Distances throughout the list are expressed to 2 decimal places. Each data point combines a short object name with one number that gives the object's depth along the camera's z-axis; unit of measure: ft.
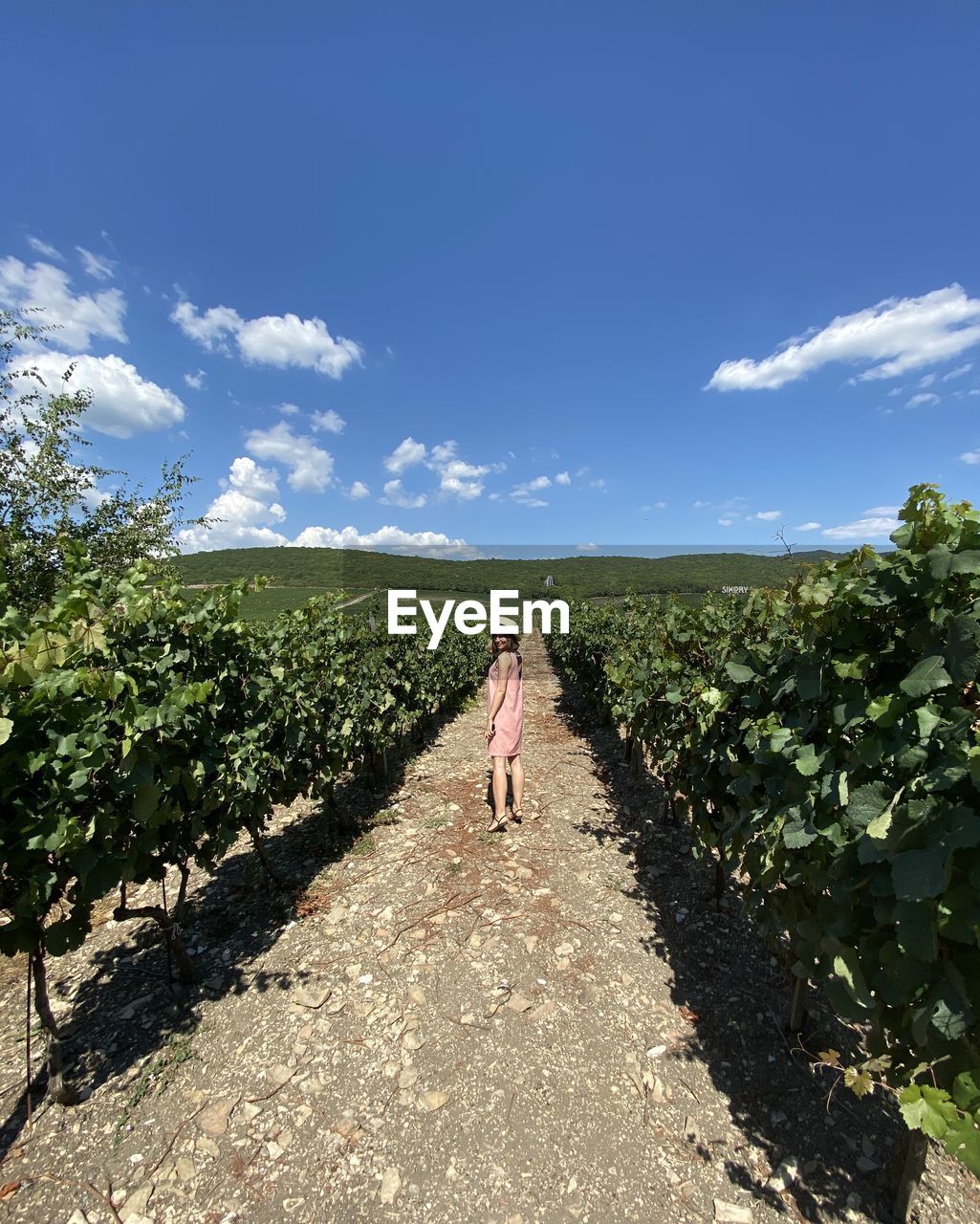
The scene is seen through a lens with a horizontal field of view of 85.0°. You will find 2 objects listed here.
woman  19.97
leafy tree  29.40
